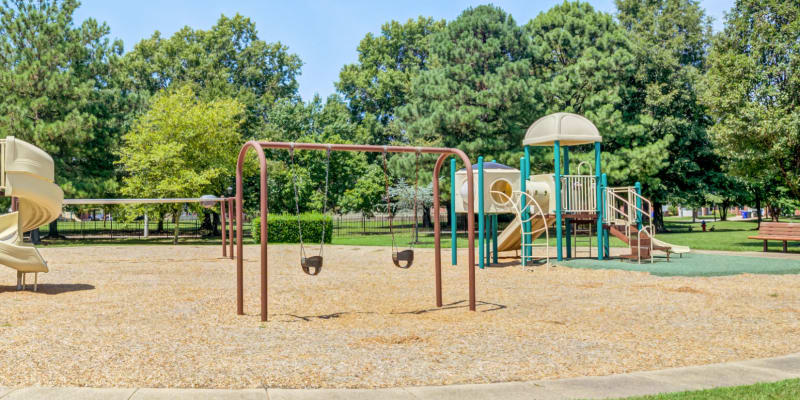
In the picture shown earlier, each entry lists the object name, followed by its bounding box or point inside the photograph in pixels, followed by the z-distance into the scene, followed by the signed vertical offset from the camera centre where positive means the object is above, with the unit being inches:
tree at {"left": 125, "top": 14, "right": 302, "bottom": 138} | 1830.7 +513.2
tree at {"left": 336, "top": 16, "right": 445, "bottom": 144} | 2044.8 +529.0
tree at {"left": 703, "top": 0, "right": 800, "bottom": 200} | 841.5 +188.5
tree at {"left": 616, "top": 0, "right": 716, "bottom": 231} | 1411.2 +236.8
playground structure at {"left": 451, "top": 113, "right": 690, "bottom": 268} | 665.6 +27.2
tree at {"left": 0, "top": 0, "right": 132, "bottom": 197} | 1147.9 +263.6
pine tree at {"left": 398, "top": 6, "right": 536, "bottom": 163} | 1258.0 +284.6
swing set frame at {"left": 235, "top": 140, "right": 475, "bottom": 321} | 325.4 +11.6
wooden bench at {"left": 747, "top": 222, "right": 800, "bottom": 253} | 768.3 -15.8
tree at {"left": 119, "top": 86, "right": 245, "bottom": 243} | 1164.5 +159.5
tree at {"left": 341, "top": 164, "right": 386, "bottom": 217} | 1643.7 +82.7
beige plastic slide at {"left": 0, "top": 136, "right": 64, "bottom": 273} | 454.0 +29.2
